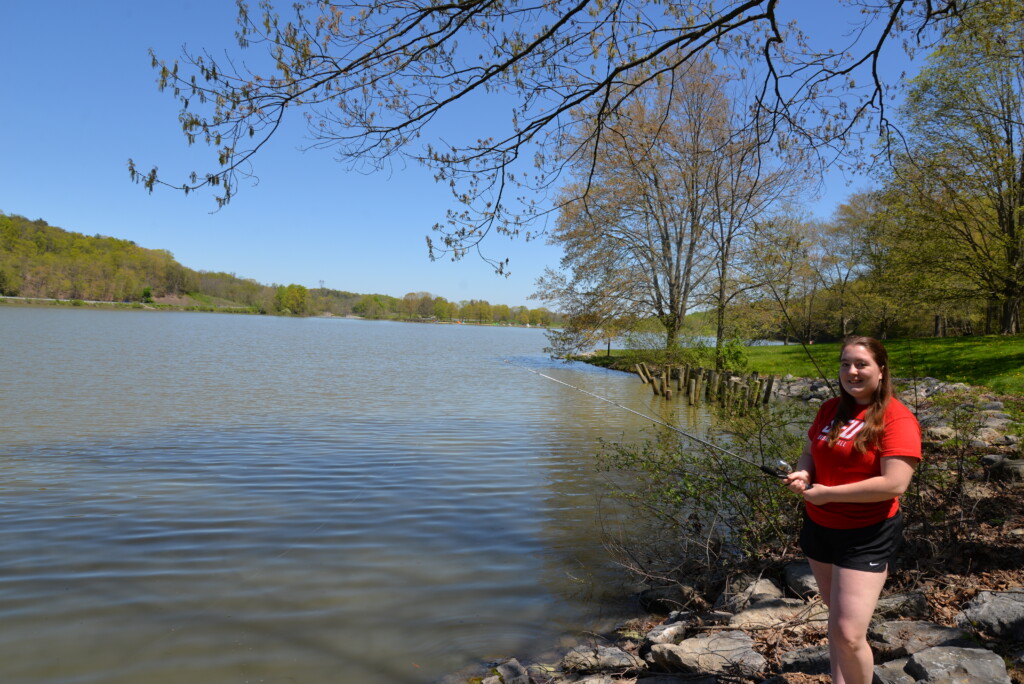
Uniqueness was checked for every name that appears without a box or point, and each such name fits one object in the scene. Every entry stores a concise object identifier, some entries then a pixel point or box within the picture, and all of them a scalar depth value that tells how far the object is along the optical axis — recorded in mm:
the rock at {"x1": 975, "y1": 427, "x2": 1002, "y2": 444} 9508
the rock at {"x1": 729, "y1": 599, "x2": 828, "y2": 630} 4301
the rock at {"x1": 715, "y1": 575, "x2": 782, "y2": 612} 4727
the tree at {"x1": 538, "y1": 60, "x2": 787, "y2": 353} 25562
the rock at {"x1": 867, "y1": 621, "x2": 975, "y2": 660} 3527
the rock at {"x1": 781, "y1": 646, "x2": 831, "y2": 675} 3518
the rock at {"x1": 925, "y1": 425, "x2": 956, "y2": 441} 9242
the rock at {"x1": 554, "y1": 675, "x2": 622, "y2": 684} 3828
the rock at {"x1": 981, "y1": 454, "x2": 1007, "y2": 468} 7213
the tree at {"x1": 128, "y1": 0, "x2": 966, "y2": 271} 4520
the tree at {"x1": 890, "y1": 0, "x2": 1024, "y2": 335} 19812
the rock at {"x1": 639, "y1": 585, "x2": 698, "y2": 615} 5332
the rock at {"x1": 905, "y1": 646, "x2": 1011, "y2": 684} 2971
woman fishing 2604
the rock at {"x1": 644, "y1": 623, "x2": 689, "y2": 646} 4383
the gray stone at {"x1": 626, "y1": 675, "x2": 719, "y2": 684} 3617
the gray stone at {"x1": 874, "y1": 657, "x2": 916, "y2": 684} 3131
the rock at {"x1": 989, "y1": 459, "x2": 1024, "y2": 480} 6522
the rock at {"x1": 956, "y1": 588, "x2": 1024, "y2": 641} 3508
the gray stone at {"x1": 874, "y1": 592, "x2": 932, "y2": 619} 4117
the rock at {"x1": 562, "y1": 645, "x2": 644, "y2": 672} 4059
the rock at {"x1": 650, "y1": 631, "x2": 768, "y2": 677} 3668
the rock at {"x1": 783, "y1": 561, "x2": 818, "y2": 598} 4797
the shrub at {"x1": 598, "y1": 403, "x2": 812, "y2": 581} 5762
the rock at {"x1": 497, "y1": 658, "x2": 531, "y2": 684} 4070
